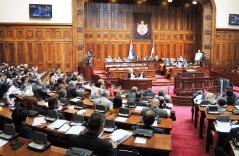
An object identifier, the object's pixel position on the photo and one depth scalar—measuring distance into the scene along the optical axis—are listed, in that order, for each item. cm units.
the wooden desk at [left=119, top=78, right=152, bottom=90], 1236
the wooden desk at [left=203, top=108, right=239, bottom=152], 549
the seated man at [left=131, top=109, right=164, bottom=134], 425
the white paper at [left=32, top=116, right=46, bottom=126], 474
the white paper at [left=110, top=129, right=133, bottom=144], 395
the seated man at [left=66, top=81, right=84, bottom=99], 773
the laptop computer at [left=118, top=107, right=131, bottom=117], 530
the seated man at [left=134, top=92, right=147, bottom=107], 710
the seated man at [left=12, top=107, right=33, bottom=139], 397
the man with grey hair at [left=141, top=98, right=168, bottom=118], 552
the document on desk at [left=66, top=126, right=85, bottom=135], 428
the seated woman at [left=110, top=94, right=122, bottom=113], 550
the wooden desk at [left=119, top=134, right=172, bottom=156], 365
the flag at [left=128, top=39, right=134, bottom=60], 1822
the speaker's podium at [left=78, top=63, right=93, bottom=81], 1516
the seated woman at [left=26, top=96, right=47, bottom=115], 547
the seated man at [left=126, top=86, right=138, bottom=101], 717
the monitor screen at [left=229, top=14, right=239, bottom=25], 1753
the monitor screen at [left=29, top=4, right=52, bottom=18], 1511
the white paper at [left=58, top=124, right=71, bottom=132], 440
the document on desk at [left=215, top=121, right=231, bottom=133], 471
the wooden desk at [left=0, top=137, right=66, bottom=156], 337
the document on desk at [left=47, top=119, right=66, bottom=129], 459
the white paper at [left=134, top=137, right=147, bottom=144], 385
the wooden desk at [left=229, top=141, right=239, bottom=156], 345
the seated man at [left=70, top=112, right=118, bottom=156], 315
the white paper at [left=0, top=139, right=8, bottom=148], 362
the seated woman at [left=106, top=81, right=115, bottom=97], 821
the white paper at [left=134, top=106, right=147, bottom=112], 591
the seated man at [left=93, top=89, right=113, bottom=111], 586
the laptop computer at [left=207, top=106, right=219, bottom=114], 576
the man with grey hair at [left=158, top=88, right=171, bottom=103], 730
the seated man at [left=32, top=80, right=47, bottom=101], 771
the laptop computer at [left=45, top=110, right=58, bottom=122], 491
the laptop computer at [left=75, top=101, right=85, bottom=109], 613
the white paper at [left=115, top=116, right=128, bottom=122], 502
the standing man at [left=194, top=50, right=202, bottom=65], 1747
